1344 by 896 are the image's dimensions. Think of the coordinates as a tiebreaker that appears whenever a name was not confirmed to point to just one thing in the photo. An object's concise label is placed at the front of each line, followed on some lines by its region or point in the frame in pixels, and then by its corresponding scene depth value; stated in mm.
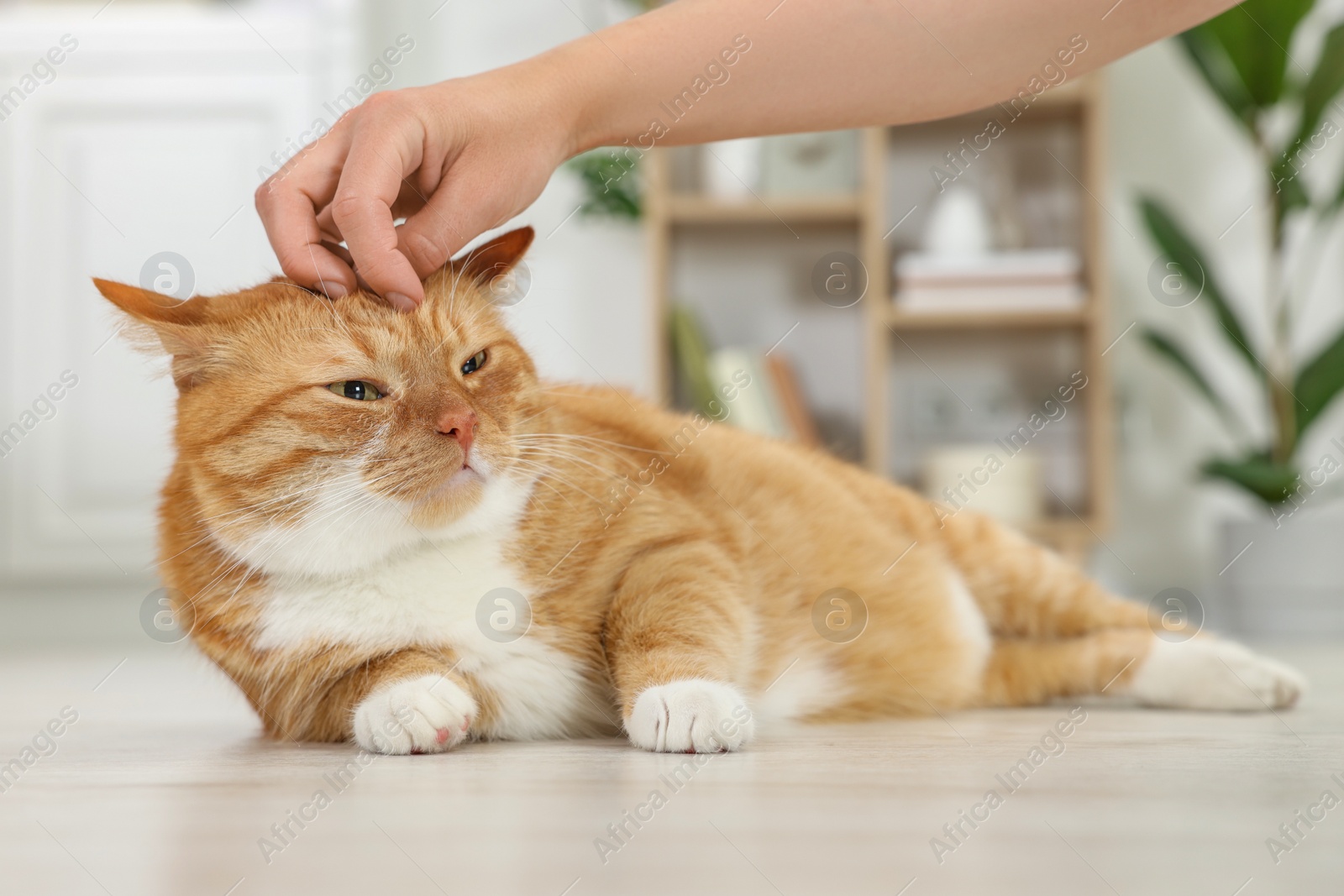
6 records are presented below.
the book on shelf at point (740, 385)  3459
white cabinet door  3805
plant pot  3150
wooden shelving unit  3406
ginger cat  1291
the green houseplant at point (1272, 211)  3195
